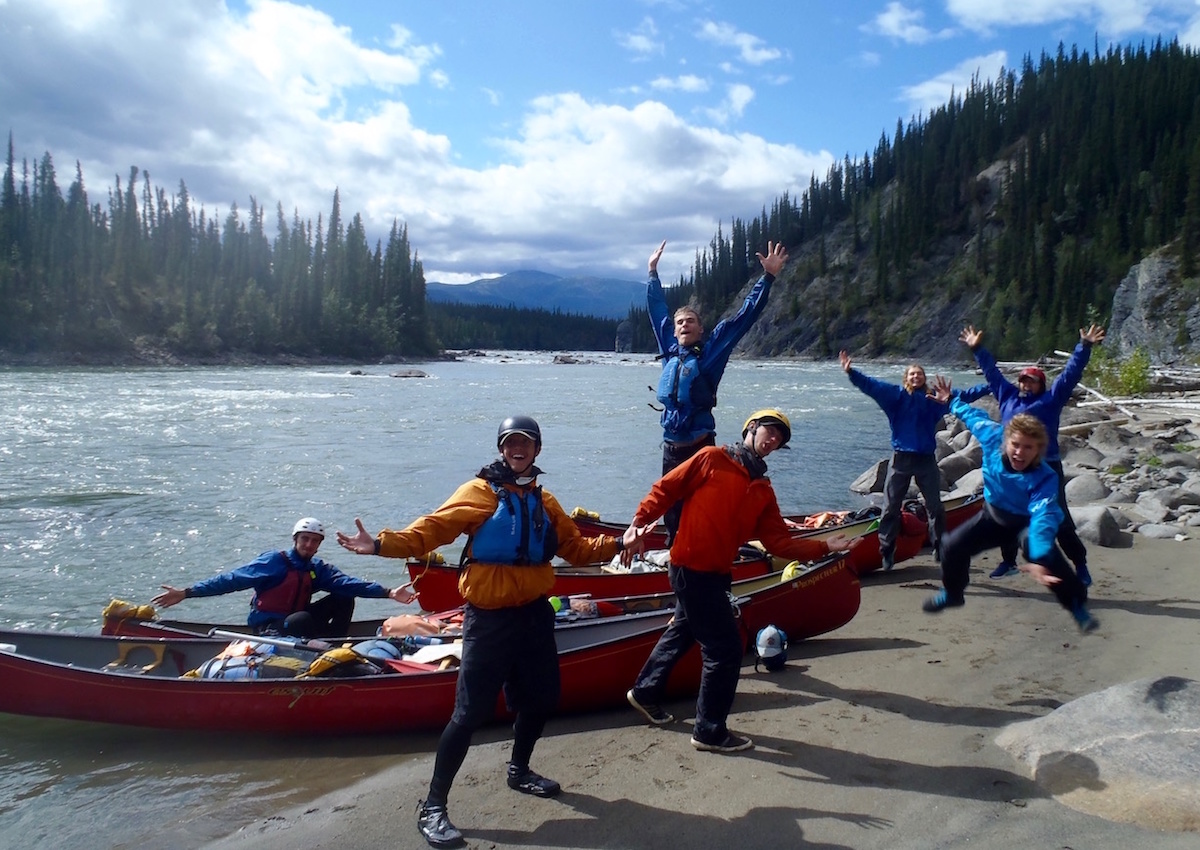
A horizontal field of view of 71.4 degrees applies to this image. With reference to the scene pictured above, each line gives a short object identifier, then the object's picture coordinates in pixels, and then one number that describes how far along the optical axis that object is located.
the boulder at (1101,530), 10.02
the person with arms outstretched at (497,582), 4.12
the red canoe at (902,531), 10.02
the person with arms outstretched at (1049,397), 7.11
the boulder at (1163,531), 10.39
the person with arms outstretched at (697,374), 6.27
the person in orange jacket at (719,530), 4.66
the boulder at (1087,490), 13.20
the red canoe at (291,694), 6.02
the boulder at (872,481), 17.27
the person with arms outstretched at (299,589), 7.36
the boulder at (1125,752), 3.95
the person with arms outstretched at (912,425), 8.28
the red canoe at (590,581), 9.09
